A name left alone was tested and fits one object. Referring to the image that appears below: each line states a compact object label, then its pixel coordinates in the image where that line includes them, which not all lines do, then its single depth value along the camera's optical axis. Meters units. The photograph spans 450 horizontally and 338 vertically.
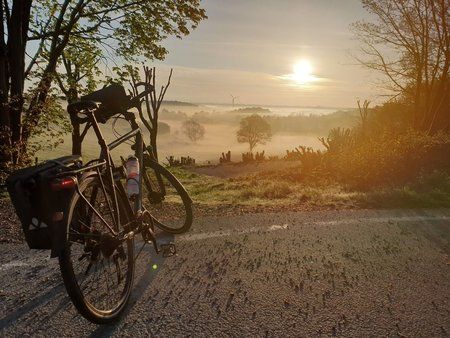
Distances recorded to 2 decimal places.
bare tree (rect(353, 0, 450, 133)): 19.30
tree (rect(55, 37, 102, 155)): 14.30
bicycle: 2.57
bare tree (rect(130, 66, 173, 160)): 27.00
